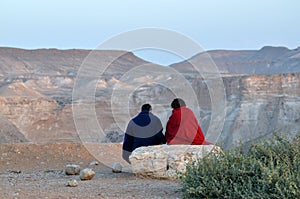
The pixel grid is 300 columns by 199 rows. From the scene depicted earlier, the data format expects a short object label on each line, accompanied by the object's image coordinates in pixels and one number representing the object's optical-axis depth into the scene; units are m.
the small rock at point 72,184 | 8.83
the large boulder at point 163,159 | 9.93
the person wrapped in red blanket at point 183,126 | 10.85
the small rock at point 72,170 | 11.50
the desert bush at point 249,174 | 6.70
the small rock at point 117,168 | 11.65
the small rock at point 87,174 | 10.09
